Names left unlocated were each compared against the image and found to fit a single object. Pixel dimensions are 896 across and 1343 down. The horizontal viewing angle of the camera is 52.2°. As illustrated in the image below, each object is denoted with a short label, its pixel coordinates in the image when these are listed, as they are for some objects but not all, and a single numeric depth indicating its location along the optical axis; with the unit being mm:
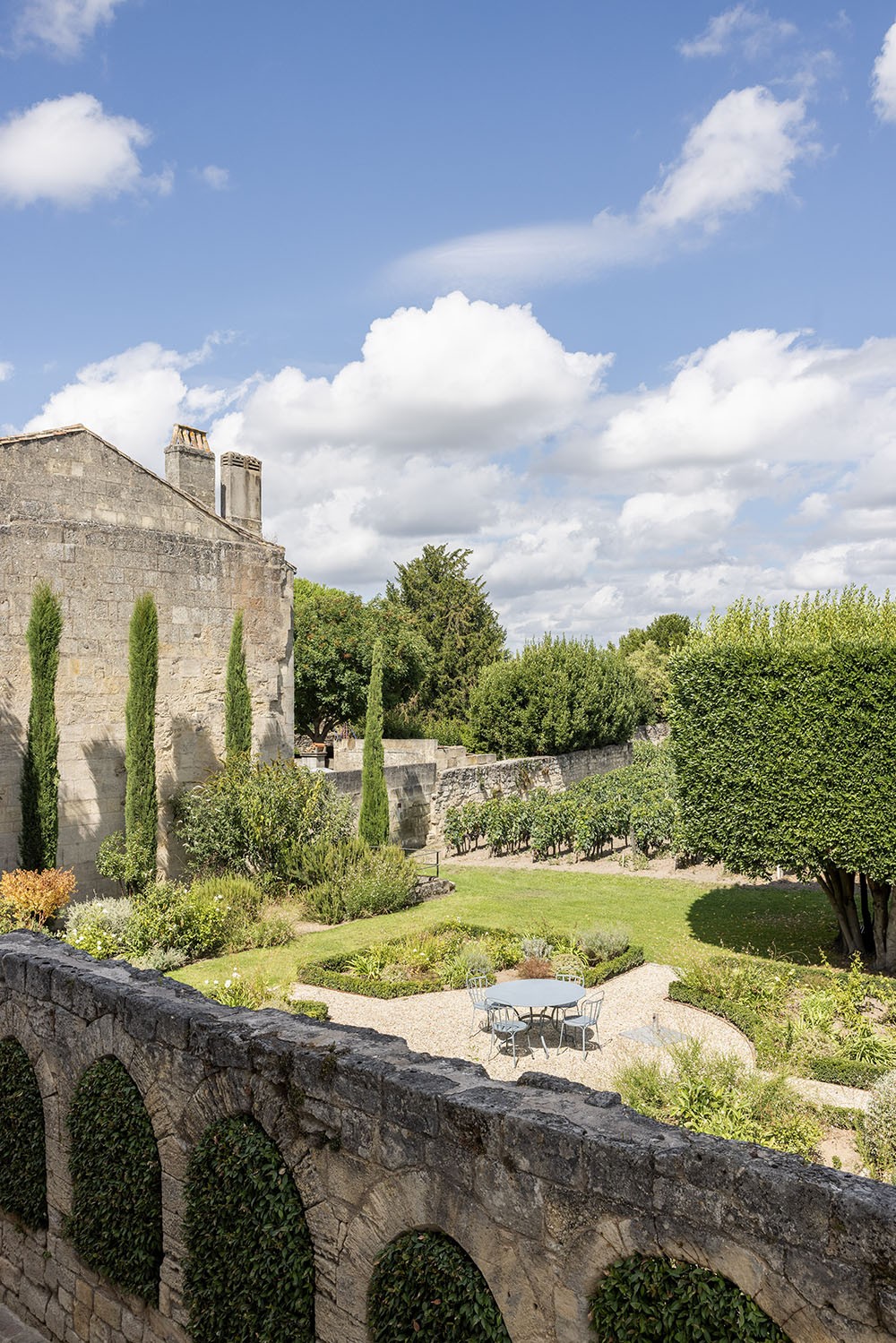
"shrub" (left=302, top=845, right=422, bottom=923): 15664
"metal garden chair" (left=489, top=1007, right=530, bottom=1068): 9625
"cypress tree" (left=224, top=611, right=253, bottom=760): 16766
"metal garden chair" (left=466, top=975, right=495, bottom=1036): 10062
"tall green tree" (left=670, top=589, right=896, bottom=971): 11883
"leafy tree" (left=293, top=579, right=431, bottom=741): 32469
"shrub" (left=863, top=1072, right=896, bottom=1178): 6840
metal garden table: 9720
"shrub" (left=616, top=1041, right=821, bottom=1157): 7113
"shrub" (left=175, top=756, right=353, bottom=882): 15828
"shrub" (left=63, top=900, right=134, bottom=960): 11578
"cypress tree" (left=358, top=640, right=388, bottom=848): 19250
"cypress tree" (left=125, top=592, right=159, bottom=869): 15047
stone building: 14547
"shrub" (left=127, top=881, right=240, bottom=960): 12750
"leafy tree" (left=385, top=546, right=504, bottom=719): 45872
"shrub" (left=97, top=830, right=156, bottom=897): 14742
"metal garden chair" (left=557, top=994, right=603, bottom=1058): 9727
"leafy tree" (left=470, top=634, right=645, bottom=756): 30172
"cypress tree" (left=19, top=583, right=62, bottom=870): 13680
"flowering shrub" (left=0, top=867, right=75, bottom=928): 12156
